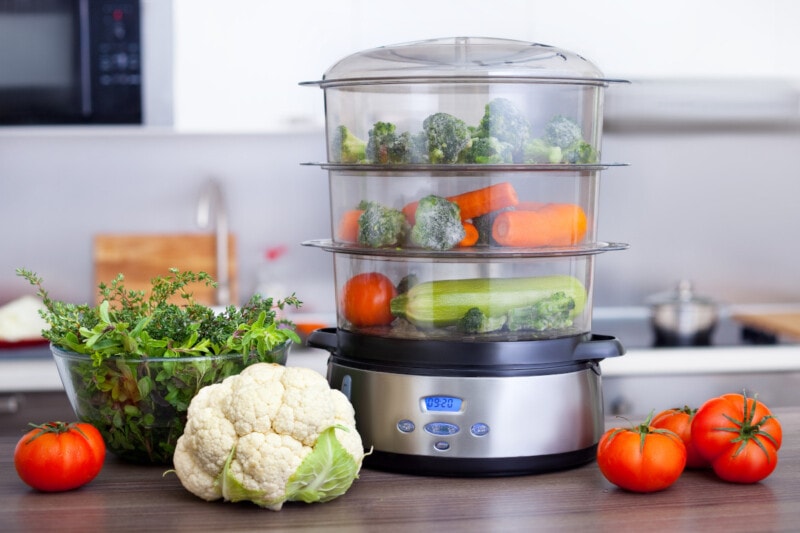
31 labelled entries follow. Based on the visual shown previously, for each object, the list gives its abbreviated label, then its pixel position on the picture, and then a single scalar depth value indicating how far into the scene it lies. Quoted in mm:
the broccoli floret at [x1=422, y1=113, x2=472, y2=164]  1241
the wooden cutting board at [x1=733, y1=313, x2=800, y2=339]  2534
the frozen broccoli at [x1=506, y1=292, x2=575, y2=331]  1248
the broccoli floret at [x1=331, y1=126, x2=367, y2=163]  1290
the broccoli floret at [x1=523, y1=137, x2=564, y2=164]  1249
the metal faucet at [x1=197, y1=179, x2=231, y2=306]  2679
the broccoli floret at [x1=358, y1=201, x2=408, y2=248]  1266
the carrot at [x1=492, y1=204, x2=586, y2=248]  1244
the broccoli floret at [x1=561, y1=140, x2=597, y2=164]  1266
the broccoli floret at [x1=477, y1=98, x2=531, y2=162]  1244
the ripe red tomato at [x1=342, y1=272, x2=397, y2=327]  1280
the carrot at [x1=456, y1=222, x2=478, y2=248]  1244
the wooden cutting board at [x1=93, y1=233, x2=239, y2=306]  2706
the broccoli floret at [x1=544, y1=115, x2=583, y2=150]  1260
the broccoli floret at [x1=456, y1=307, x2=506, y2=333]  1240
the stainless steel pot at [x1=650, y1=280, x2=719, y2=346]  2475
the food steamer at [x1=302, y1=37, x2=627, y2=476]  1222
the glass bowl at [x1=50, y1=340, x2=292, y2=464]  1210
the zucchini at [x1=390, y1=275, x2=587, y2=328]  1248
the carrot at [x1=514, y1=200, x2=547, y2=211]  1260
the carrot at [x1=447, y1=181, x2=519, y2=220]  1250
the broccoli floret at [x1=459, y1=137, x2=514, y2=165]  1237
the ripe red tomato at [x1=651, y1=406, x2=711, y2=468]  1230
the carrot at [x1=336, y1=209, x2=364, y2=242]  1304
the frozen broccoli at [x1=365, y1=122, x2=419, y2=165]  1256
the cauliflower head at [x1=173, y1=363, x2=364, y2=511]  1115
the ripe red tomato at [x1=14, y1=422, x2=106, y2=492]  1156
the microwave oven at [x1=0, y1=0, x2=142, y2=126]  2415
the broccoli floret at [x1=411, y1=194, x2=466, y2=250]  1244
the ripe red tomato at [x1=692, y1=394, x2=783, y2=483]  1188
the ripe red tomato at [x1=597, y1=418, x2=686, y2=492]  1154
